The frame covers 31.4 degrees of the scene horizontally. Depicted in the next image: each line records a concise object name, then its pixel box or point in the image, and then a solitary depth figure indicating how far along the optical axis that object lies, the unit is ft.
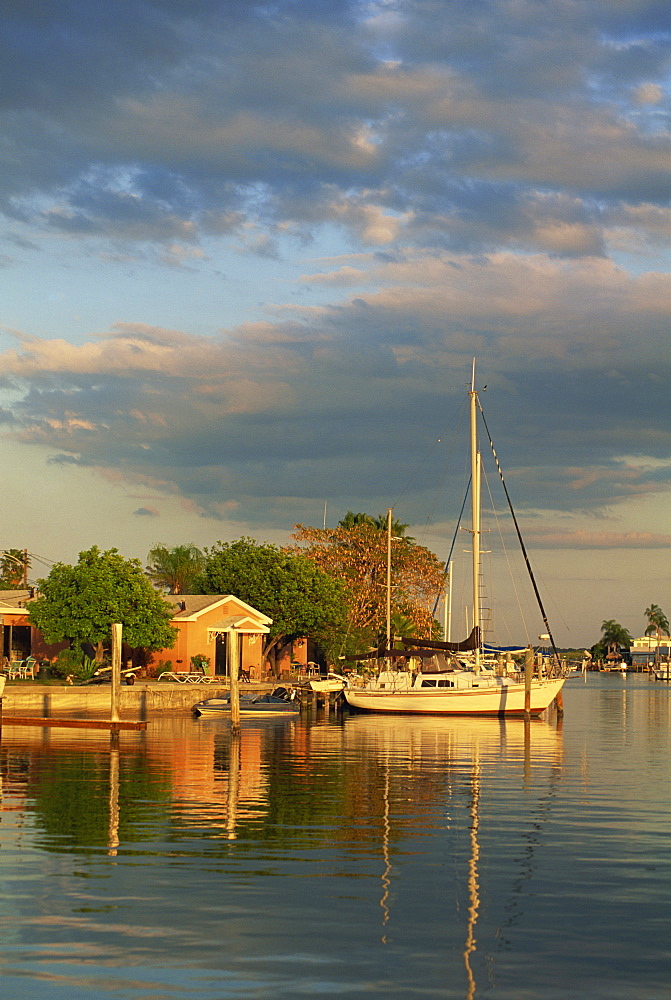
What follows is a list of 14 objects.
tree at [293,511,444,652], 323.78
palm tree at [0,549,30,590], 408.46
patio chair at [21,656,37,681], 217.36
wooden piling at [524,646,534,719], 193.67
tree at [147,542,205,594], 387.34
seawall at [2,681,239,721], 188.96
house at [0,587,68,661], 245.65
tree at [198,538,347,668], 276.62
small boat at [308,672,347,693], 241.76
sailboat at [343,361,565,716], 221.66
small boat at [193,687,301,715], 201.05
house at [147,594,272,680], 248.32
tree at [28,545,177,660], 224.33
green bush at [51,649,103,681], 214.48
